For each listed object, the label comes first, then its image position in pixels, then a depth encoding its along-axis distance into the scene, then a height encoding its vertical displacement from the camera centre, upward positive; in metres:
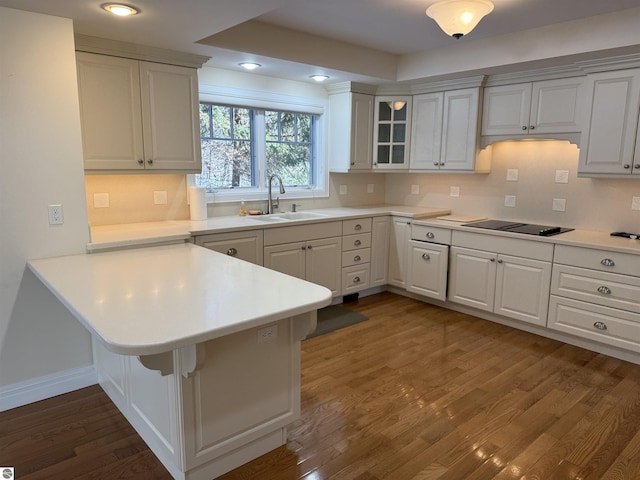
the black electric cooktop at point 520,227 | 3.55 -0.44
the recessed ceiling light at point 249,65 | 3.53 +0.87
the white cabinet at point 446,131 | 4.02 +0.42
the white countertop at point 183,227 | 2.71 -0.41
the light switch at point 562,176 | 3.78 +0.01
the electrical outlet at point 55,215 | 2.49 -0.26
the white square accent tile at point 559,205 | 3.83 -0.24
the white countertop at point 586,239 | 3.03 -0.46
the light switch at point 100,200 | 3.22 -0.22
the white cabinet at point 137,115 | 2.82 +0.38
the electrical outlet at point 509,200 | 4.16 -0.23
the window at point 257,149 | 3.87 +0.22
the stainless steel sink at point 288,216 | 3.87 -0.40
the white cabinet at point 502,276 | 3.45 -0.83
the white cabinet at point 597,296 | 3.00 -0.84
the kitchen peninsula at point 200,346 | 1.54 -0.70
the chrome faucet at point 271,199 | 4.07 -0.25
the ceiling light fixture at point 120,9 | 2.19 +0.82
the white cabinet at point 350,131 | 4.39 +0.43
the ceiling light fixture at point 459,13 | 2.46 +0.92
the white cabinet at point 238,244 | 3.25 -0.54
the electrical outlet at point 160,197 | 3.51 -0.21
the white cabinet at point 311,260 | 3.68 -0.75
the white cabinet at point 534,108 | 3.45 +0.57
